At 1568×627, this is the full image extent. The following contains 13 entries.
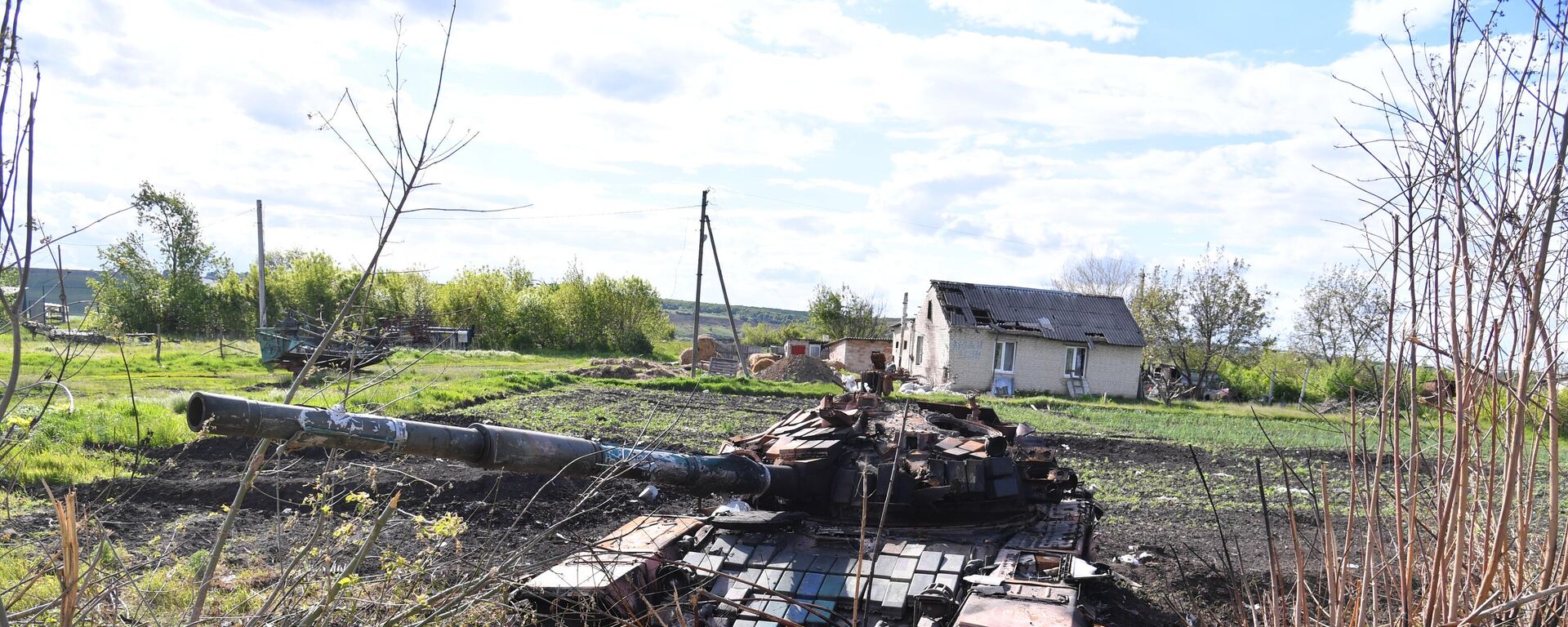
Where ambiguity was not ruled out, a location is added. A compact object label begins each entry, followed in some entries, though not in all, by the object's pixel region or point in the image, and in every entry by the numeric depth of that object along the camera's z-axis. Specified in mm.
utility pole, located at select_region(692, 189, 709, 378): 27453
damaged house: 33062
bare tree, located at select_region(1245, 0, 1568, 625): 2818
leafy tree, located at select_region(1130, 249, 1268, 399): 38031
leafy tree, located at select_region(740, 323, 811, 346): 62812
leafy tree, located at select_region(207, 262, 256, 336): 42156
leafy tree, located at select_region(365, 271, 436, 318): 39031
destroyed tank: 5535
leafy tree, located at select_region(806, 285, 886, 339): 58938
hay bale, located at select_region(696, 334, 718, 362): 44250
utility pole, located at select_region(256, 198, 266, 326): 30141
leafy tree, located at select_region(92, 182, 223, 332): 34688
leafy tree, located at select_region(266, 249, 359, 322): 46219
